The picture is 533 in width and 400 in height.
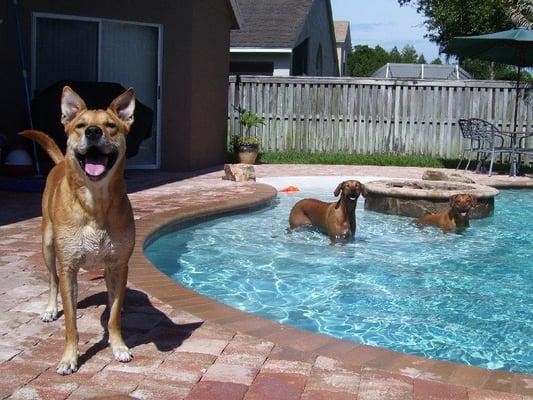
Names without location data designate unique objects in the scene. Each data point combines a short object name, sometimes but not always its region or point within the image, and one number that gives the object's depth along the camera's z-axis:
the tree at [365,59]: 62.22
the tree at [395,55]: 72.94
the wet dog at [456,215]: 7.90
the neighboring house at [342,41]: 41.58
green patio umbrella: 13.42
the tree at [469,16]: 22.19
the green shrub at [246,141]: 14.94
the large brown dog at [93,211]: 3.18
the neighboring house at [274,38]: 19.75
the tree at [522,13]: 21.30
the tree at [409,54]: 81.22
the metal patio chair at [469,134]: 14.17
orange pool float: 11.20
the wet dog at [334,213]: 7.12
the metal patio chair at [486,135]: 13.57
